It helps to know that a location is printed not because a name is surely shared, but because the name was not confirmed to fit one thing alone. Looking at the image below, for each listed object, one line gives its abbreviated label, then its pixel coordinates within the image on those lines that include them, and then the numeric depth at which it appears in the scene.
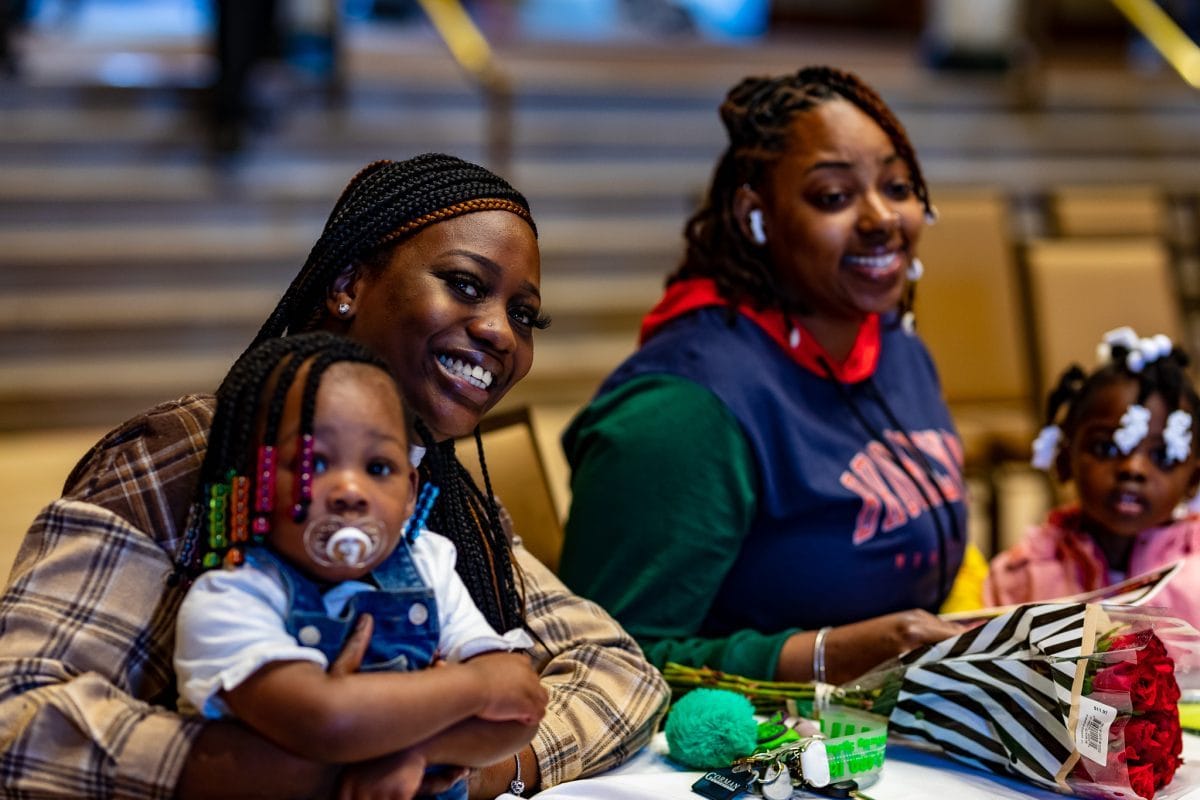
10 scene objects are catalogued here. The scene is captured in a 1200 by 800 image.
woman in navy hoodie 1.86
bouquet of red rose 1.46
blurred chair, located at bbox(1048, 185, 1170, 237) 5.09
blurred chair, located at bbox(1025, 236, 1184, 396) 4.36
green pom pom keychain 1.54
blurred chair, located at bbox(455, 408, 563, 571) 2.07
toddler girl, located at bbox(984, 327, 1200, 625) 2.15
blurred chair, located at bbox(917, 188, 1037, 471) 4.43
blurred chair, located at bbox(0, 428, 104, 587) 4.23
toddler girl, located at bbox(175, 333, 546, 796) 1.11
